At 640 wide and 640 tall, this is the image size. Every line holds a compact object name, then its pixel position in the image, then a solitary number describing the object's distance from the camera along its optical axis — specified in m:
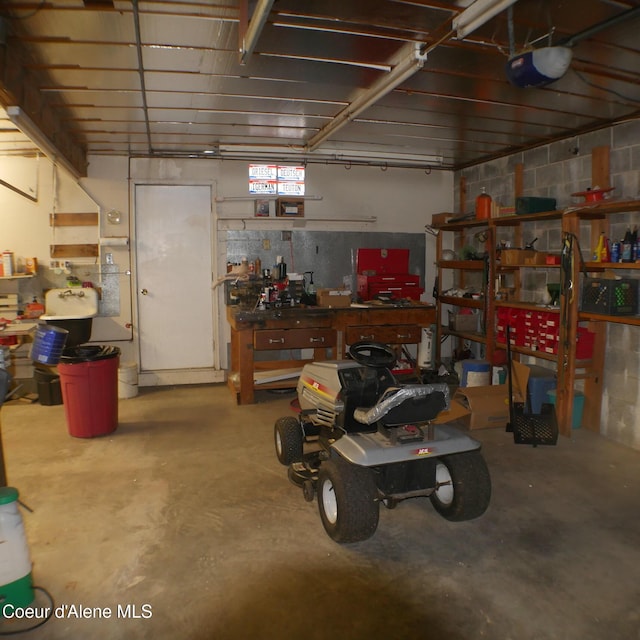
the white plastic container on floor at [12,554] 1.97
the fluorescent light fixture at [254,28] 2.17
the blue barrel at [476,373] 4.84
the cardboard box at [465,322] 5.71
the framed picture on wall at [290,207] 5.80
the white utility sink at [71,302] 5.34
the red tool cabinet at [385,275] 5.96
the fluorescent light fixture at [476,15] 2.22
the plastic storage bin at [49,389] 4.99
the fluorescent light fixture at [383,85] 2.82
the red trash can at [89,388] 3.93
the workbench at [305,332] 4.88
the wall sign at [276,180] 5.80
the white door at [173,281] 5.70
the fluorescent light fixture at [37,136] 3.12
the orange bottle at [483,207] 5.23
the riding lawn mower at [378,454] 2.47
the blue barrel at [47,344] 3.07
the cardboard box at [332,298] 5.19
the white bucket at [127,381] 5.19
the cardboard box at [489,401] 4.24
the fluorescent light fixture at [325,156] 5.32
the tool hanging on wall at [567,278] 4.02
